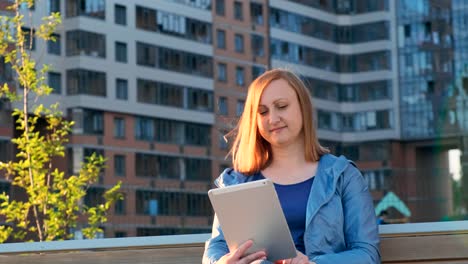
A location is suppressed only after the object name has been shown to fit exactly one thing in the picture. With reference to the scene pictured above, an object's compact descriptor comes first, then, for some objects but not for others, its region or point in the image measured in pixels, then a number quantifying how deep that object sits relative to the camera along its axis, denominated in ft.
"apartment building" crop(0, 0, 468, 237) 152.05
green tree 34.22
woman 9.30
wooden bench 9.79
